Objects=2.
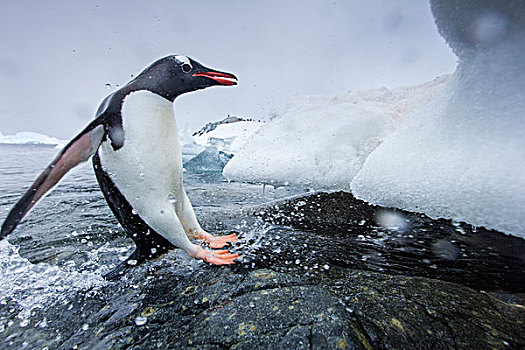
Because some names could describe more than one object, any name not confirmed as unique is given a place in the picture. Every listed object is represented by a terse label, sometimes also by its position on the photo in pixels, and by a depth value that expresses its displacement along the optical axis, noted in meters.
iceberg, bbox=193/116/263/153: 5.40
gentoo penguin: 1.13
